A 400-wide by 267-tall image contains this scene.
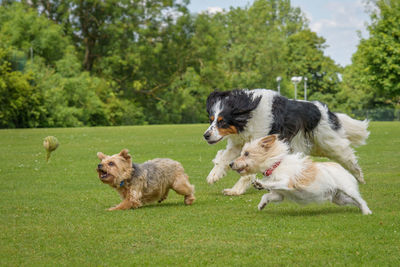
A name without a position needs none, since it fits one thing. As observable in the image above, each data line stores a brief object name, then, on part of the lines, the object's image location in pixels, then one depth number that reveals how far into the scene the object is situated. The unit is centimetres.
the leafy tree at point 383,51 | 5053
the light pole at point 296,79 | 5373
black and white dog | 894
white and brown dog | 706
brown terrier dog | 796
